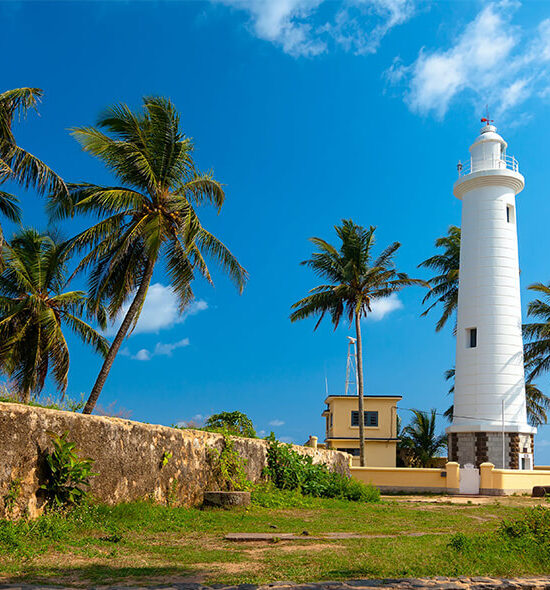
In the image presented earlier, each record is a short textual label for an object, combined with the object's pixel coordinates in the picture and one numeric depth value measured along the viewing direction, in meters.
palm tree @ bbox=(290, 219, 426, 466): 31.42
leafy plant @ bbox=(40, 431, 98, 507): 8.19
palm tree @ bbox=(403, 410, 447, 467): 38.16
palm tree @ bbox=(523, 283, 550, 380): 35.41
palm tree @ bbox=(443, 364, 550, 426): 38.88
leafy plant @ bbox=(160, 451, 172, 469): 10.99
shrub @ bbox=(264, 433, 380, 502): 15.48
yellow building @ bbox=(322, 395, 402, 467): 35.62
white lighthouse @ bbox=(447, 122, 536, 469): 28.88
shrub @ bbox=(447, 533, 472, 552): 7.34
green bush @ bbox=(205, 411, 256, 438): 15.91
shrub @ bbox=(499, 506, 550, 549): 7.78
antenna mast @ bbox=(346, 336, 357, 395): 37.06
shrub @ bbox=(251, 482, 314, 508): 13.16
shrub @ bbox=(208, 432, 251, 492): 12.84
